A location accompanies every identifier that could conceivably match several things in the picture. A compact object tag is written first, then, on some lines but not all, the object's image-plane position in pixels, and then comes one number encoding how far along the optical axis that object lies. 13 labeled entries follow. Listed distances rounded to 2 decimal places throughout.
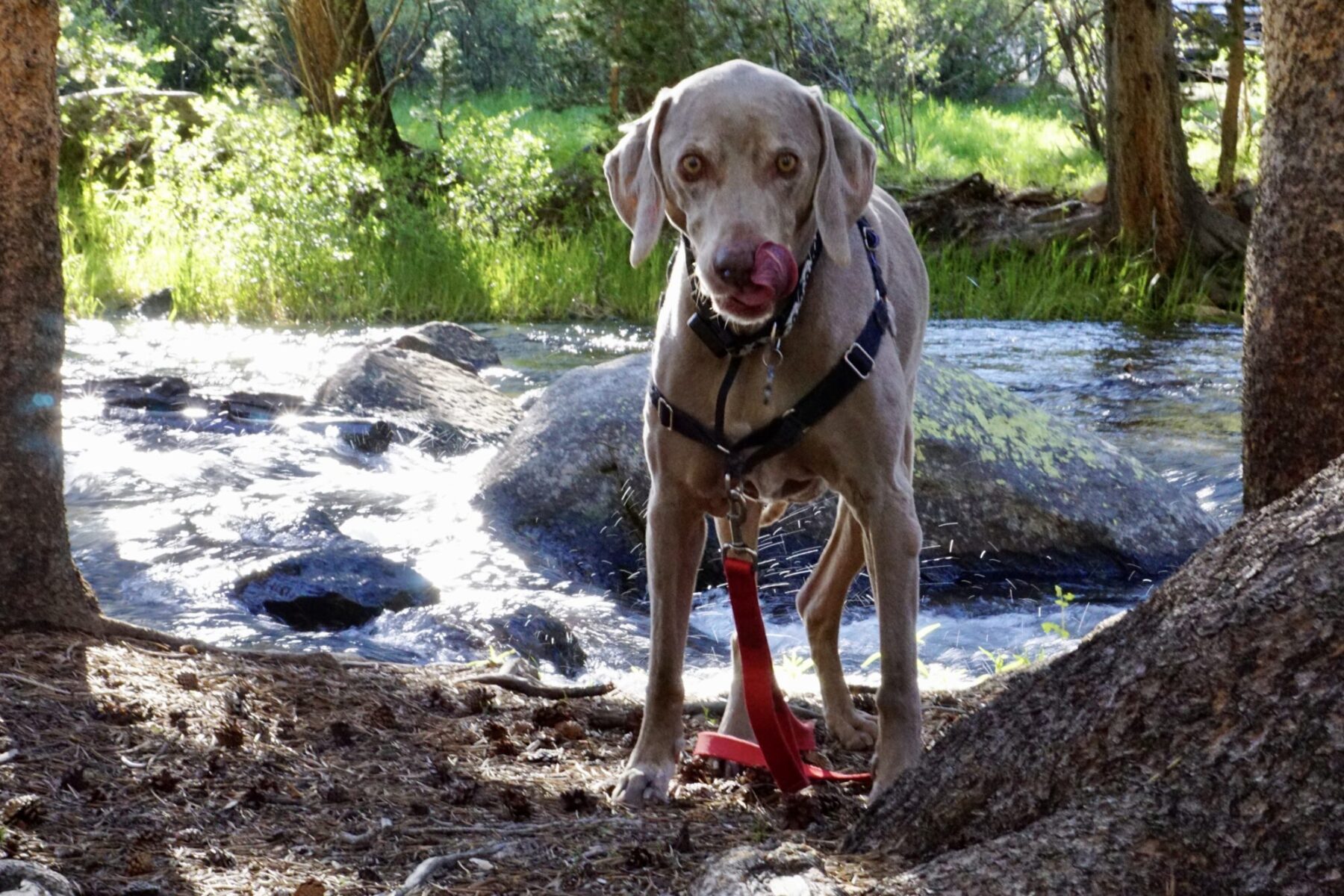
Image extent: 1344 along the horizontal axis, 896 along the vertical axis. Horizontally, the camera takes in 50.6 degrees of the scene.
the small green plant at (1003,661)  5.17
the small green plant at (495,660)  4.62
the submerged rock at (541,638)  5.53
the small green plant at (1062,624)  5.44
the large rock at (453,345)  11.16
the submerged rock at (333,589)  5.92
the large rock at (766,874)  2.24
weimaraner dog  3.28
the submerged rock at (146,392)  9.53
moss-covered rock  6.78
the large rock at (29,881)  2.33
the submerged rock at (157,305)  14.16
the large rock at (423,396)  9.20
